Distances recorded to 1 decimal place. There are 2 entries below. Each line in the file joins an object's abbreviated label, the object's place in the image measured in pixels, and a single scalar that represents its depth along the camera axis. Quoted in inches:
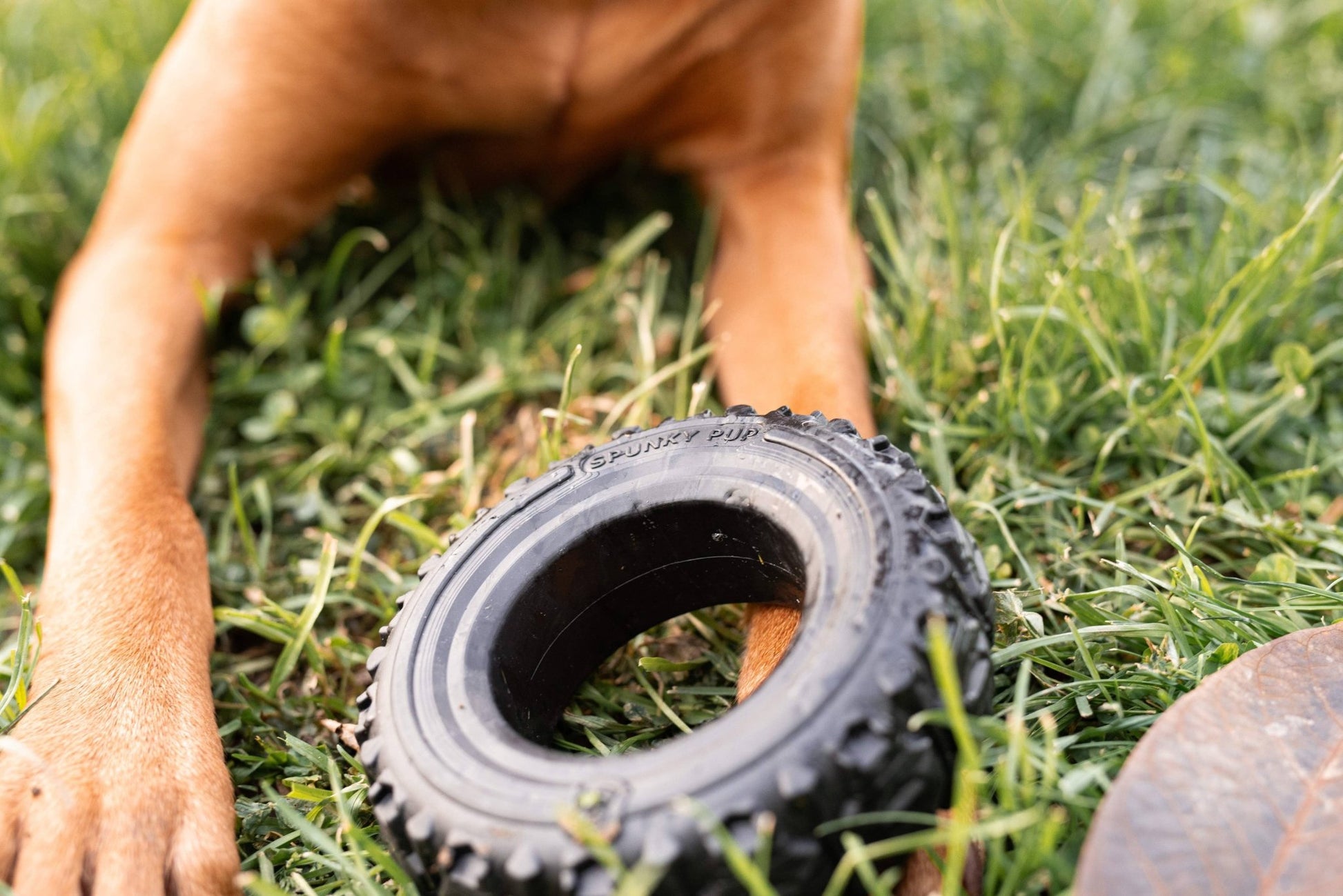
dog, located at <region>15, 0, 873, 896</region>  28.9
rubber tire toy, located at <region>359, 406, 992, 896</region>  24.4
